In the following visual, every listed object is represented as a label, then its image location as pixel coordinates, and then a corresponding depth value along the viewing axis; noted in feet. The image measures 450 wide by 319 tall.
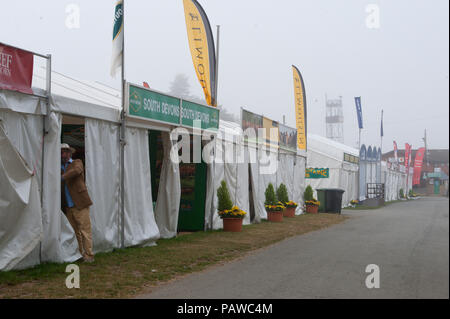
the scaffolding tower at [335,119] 319.47
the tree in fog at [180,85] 322.55
